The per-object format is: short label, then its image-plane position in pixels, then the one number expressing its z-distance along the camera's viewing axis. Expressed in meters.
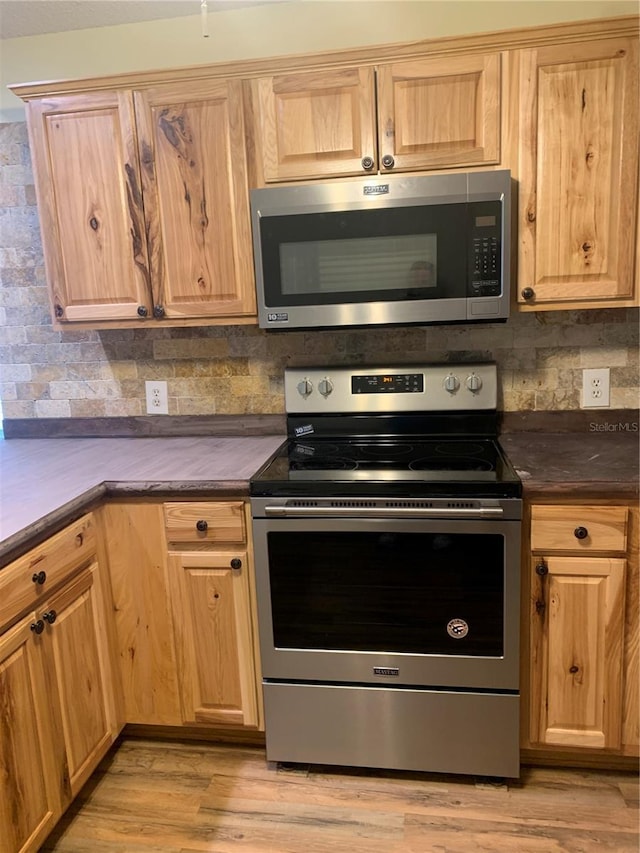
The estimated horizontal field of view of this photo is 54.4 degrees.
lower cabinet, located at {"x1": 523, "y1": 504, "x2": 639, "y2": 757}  1.66
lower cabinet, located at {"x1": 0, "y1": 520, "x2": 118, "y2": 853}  1.39
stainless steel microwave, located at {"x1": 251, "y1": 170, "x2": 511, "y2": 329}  1.79
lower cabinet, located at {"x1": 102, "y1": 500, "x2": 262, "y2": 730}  1.82
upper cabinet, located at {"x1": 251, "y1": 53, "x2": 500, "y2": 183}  1.79
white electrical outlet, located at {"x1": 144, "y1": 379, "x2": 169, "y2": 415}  2.38
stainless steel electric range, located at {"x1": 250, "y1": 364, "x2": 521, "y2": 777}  1.68
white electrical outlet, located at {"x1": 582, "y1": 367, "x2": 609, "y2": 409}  2.12
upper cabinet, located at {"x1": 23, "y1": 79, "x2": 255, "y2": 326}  1.93
